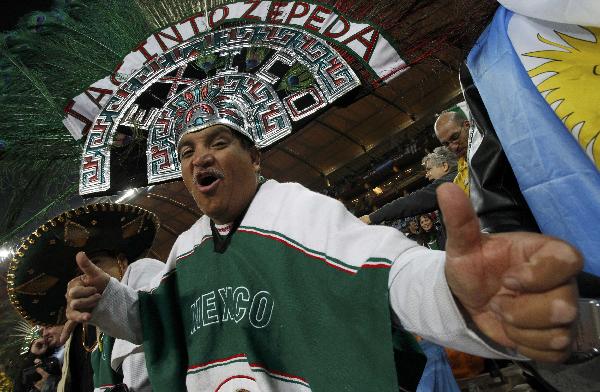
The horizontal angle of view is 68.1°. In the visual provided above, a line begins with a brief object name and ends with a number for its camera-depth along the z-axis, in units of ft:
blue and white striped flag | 4.62
